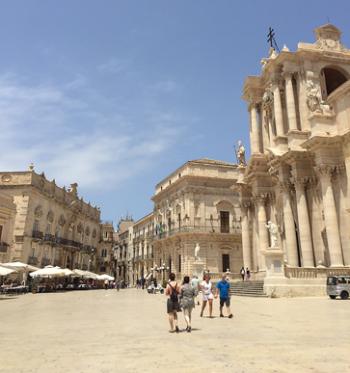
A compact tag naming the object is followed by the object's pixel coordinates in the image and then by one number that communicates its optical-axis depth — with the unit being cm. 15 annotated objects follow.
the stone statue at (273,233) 2077
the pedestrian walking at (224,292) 1087
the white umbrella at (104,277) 3846
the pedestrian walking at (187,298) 822
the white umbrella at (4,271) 2164
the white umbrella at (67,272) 3028
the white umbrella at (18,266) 2620
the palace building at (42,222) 3659
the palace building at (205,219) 4119
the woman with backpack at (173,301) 788
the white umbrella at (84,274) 3482
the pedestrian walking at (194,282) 1399
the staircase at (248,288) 2098
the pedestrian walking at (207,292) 1100
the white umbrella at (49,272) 2845
